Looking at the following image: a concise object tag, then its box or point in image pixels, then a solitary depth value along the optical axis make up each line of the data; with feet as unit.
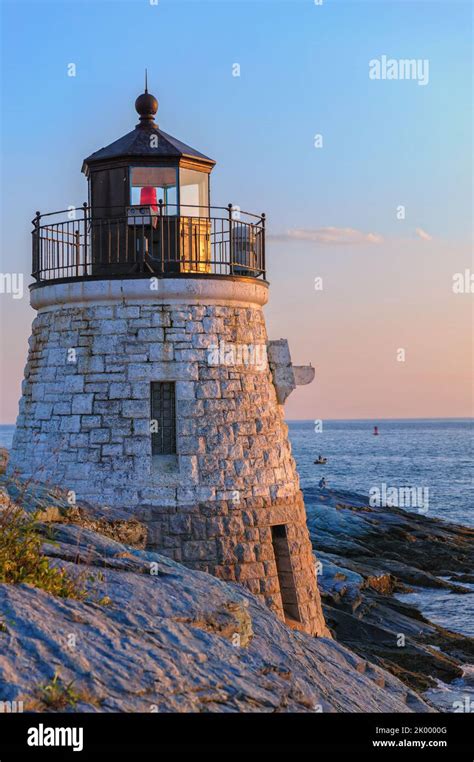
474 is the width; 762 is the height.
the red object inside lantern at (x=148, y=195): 45.21
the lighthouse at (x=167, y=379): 42.22
